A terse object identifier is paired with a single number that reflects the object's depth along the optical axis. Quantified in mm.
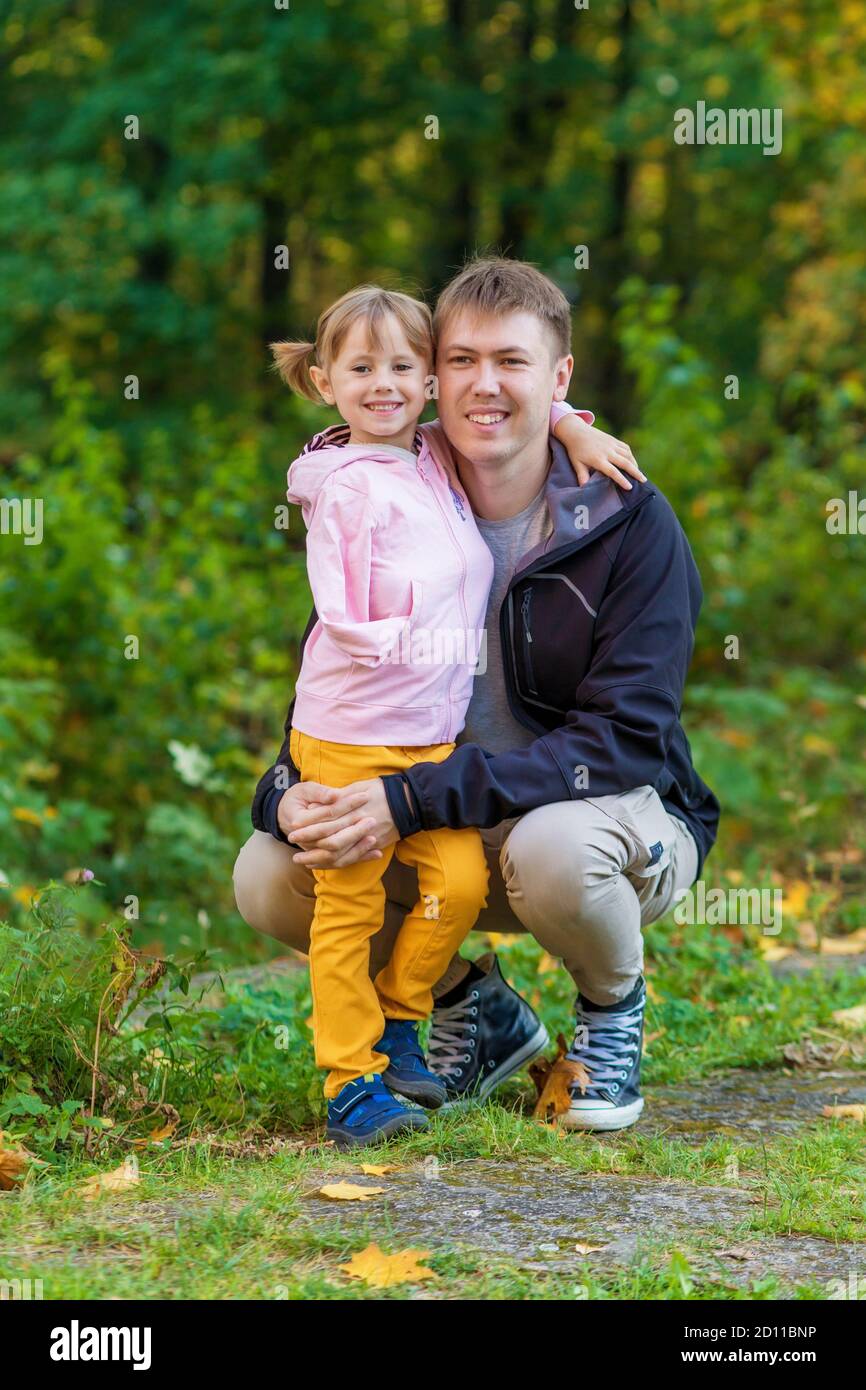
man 3066
